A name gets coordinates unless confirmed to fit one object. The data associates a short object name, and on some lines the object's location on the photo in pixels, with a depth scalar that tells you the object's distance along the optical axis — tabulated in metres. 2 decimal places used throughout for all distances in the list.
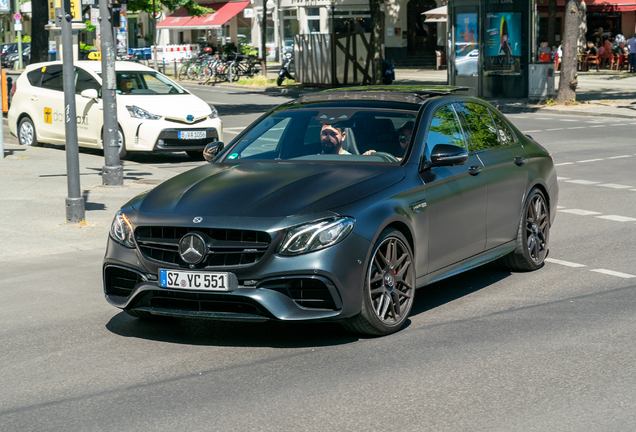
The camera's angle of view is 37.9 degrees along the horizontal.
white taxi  15.70
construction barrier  52.34
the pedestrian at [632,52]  40.64
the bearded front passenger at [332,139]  6.42
